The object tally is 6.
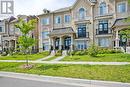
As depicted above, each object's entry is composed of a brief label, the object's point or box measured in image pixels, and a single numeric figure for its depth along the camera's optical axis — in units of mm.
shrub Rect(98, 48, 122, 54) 12195
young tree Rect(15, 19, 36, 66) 8410
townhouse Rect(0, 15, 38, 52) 20105
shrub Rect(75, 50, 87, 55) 12618
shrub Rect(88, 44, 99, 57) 10477
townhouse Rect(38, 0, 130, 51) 13999
